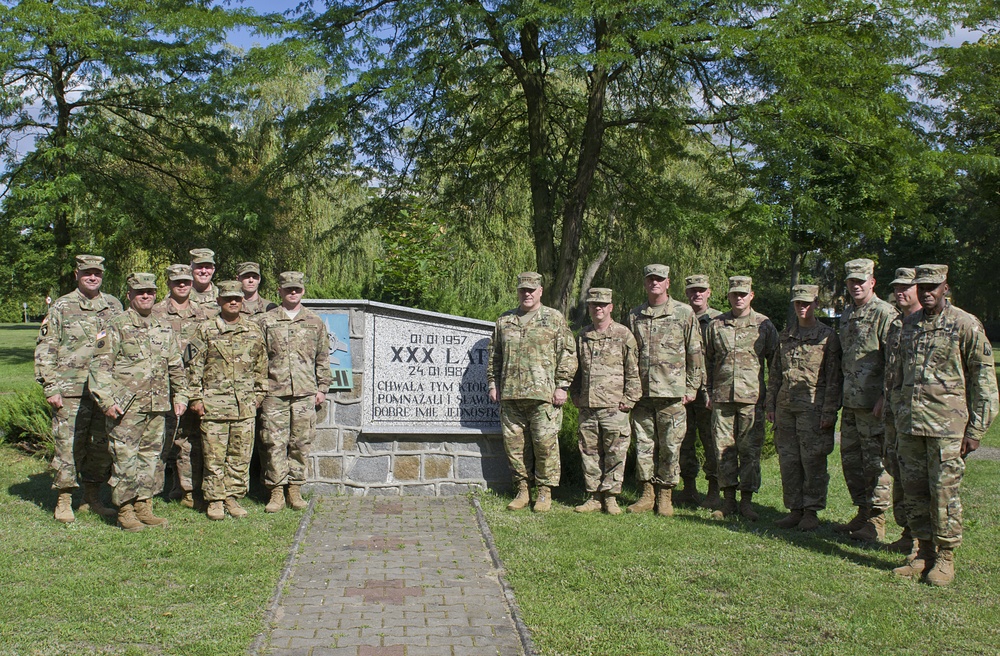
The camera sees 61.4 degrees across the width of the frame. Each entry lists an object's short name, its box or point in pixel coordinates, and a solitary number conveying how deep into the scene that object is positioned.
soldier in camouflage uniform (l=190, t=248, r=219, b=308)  7.78
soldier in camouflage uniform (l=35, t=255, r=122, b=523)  6.80
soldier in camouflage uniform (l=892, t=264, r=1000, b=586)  5.46
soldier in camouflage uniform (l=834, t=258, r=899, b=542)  6.42
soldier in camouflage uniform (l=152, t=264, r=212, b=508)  7.25
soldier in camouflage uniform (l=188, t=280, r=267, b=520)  6.99
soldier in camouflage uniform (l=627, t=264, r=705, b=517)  7.25
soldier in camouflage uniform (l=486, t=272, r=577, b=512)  7.37
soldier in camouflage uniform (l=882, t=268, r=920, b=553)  5.89
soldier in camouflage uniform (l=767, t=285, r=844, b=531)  6.74
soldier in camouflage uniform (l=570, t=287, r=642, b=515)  7.30
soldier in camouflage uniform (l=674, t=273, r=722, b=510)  7.55
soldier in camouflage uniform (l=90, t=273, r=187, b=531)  6.57
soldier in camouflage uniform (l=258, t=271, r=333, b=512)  7.31
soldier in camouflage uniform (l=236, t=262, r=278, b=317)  7.70
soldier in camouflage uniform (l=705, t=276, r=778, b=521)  7.14
